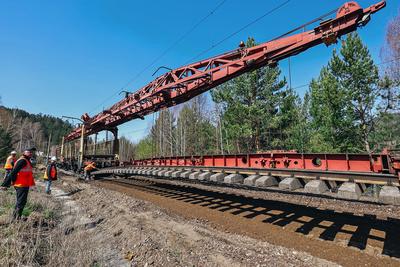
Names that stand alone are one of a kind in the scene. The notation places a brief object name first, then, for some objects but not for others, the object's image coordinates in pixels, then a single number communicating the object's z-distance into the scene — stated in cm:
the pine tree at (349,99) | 1836
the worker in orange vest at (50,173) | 1100
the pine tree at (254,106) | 2234
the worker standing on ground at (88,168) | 1773
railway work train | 511
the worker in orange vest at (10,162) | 1134
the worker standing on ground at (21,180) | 575
